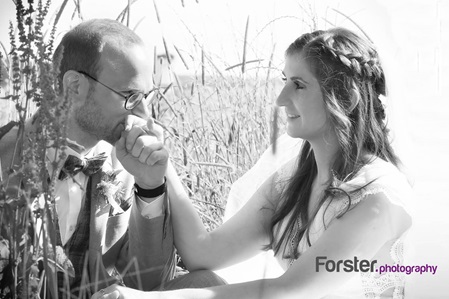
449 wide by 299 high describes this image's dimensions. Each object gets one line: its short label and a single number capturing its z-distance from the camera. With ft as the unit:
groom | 6.84
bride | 6.27
